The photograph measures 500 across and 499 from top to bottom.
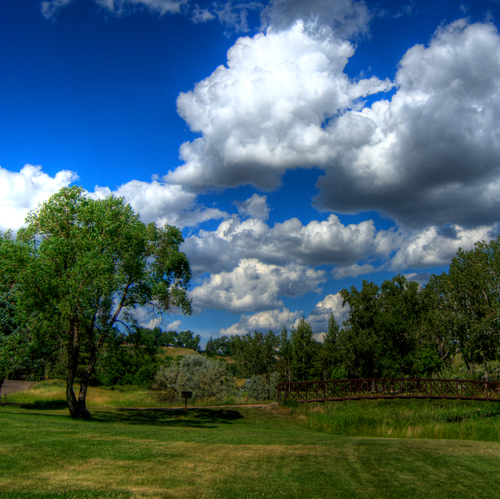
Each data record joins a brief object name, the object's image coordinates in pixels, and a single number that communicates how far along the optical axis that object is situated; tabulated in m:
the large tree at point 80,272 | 20.19
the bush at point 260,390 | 46.00
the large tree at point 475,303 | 48.44
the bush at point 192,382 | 36.47
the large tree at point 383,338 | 56.75
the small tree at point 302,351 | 69.44
